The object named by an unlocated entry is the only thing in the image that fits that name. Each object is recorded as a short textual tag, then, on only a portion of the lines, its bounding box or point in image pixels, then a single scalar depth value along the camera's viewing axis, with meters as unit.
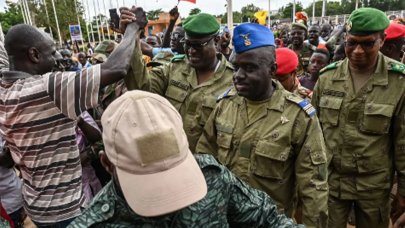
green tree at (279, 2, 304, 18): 54.91
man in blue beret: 1.96
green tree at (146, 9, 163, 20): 50.72
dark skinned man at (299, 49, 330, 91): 4.14
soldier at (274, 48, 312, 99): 3.01
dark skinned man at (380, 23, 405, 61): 3.46
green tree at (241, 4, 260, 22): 66.90
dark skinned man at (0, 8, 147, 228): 1.83
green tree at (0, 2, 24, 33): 44.09
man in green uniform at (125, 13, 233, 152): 2.82
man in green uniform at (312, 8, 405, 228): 2.39
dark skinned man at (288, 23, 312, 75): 5.63
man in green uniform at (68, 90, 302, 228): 0.98
